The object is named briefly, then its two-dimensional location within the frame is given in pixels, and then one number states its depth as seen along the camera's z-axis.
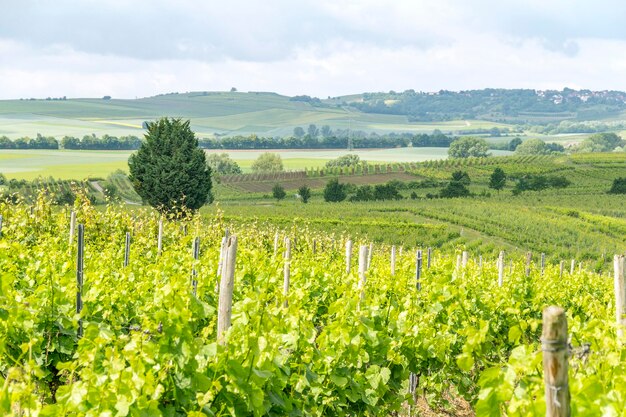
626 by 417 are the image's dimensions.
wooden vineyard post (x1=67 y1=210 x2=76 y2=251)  12.88
